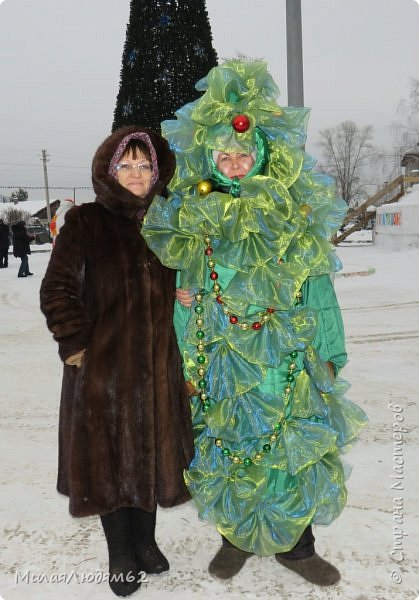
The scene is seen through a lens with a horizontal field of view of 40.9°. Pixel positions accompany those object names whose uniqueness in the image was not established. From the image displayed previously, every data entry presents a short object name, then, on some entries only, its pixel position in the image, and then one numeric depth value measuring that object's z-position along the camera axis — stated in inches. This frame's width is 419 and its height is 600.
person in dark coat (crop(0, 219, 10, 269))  672.4
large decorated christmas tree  207.0
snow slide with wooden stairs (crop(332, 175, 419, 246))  988.1
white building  780.0
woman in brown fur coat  85.6
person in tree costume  87.9
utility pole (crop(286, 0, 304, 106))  178.2
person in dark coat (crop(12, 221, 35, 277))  585.6
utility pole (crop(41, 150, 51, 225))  1942.7
